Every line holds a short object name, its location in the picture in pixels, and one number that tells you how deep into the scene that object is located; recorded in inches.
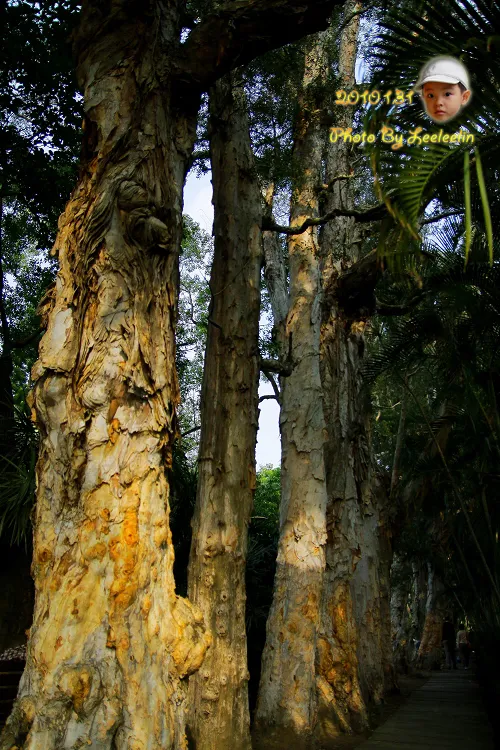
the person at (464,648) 926.6
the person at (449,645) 927.0
